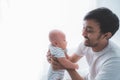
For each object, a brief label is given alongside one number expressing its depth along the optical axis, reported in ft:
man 4.33
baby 4.88
